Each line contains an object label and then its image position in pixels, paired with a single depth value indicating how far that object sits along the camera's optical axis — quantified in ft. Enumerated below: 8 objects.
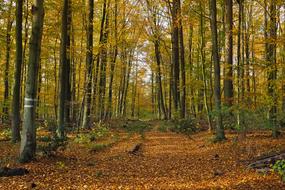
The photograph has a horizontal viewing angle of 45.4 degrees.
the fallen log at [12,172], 24.94
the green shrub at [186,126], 67.92
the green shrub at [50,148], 32.79
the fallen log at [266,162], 26.18
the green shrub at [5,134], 55.87
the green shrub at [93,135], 50.57
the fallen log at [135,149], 42.24
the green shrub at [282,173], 20.80
